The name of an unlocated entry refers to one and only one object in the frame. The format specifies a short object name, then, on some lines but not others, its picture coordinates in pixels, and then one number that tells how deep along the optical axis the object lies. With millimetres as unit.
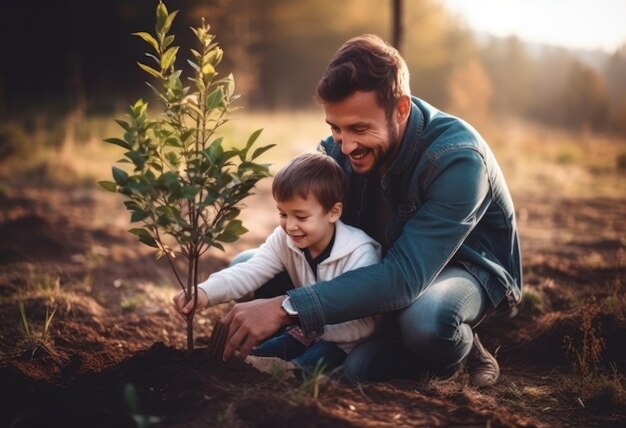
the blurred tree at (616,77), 20219
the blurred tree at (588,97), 23484
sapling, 2334
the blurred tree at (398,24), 6871
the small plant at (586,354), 2791
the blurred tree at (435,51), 28844
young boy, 2762
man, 2492
